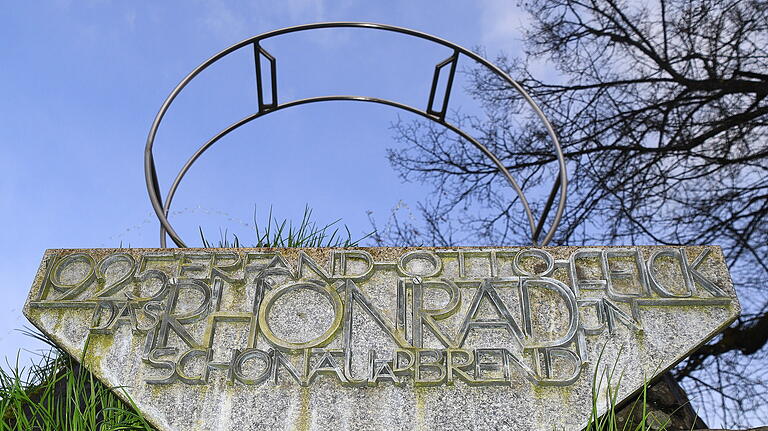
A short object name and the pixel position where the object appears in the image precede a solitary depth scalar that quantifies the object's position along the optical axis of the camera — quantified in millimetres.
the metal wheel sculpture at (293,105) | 2635
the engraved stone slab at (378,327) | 1984
